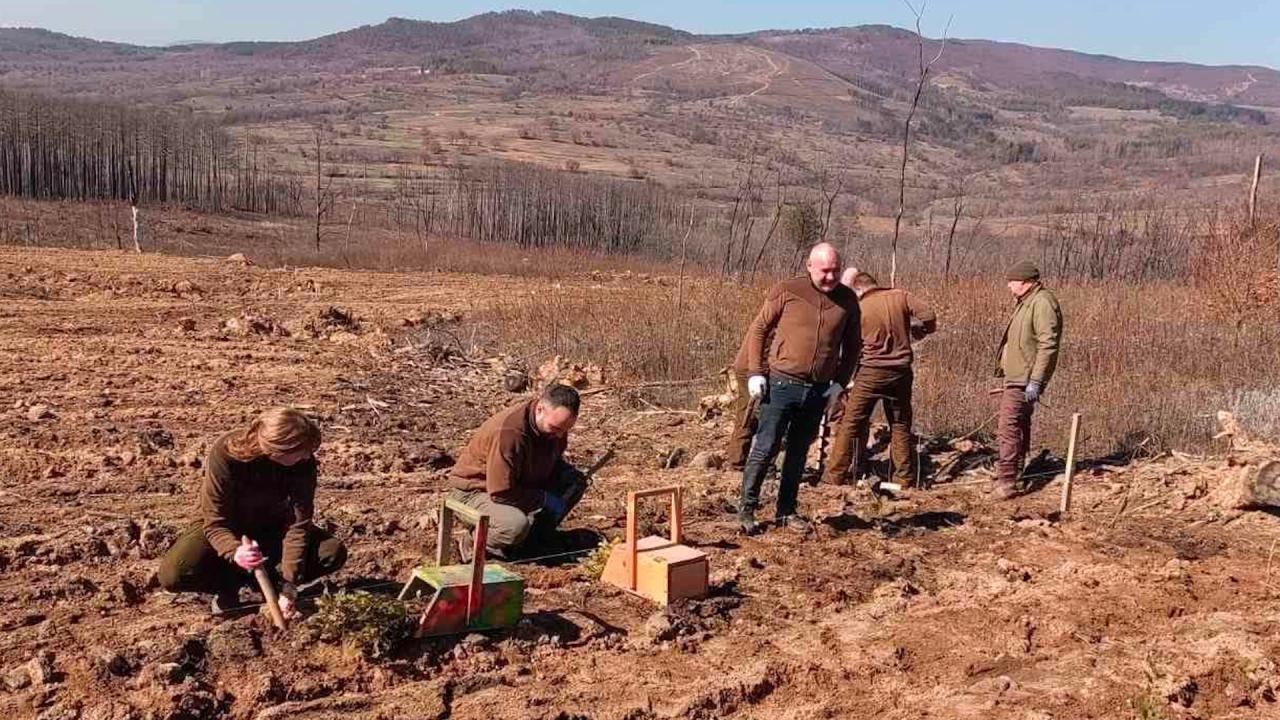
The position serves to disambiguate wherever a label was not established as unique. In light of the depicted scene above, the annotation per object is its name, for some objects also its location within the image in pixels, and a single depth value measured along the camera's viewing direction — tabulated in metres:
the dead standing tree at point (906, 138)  10.66
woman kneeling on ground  5.05
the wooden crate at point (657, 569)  5.99
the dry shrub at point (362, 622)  5.01
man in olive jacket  8.23
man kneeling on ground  6.01
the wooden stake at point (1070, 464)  7.94
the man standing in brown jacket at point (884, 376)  8.47
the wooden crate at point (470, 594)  5.23
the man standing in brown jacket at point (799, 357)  6.95
